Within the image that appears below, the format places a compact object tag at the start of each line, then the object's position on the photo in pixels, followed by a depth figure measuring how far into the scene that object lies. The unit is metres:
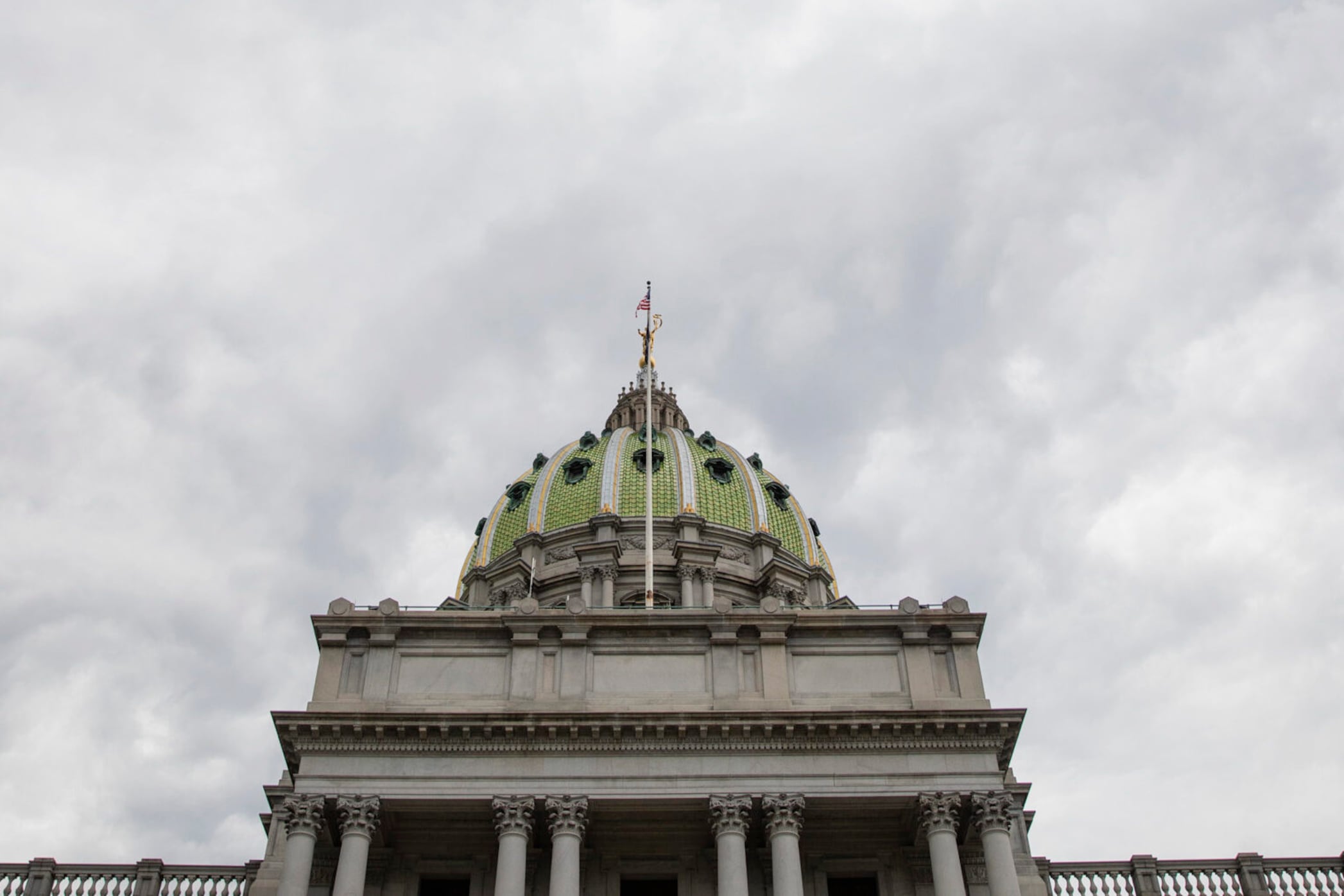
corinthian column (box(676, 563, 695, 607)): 61.09
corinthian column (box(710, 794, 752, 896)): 32.62
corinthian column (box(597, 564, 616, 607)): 60.75
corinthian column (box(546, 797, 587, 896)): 32.56
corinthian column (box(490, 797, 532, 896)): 32.62
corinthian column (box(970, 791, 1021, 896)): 32.50
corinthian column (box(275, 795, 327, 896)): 32.28
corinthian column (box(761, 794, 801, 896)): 32.62
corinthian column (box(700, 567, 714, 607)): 61.62
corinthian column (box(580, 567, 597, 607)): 61.59
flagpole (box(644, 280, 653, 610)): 44.75
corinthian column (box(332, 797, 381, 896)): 32.31
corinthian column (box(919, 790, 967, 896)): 32.50
